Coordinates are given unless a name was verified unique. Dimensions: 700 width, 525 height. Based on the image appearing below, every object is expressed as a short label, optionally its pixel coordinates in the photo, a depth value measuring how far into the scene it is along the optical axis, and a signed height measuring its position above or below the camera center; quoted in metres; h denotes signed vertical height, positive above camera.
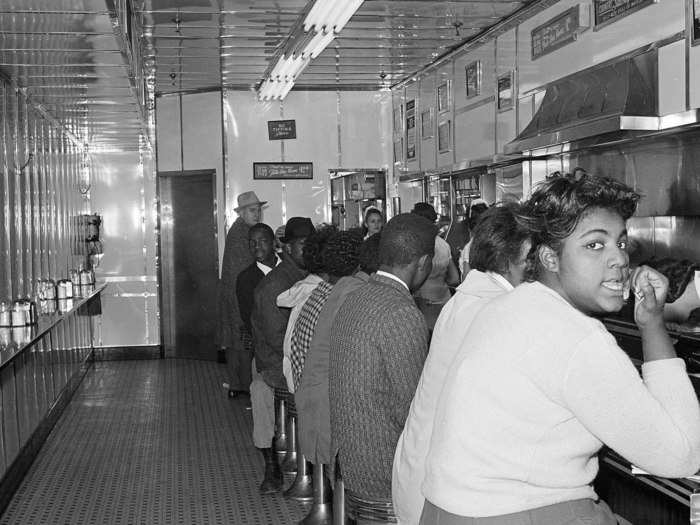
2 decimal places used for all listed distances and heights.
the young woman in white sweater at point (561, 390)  1.63 -0.31
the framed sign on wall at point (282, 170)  11.97 +0.65
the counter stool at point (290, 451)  5.81 -1.52
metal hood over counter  5.45 +0.71
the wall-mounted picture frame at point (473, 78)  8.99 +1.37
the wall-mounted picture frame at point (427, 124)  10.60 +1.09
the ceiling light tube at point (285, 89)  10.32 +1.52
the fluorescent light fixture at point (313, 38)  6.09 +1.39
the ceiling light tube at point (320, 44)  6.84 +1.37
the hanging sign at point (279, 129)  12.06 +1.18
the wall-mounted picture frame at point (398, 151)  11.93 +0.87
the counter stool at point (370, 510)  3.10 -0.98
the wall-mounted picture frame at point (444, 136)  9.93 +0.89
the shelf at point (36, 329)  5.07 -0.72
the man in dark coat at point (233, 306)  8.48 -0.79
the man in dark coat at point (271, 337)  5.31 -0.67
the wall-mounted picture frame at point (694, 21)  5.27 +1.10
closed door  12.20 -0.55
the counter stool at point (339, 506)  3.99 -1.26
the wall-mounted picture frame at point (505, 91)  8.16 +1.12
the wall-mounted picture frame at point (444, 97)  9.97 +1.31
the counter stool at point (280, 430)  6.21 -1.45
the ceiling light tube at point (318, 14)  6.03 +1.38
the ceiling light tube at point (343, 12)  5.98 +1.38
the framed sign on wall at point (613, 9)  5.91 +1.36
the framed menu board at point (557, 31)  6.72 +1.41
